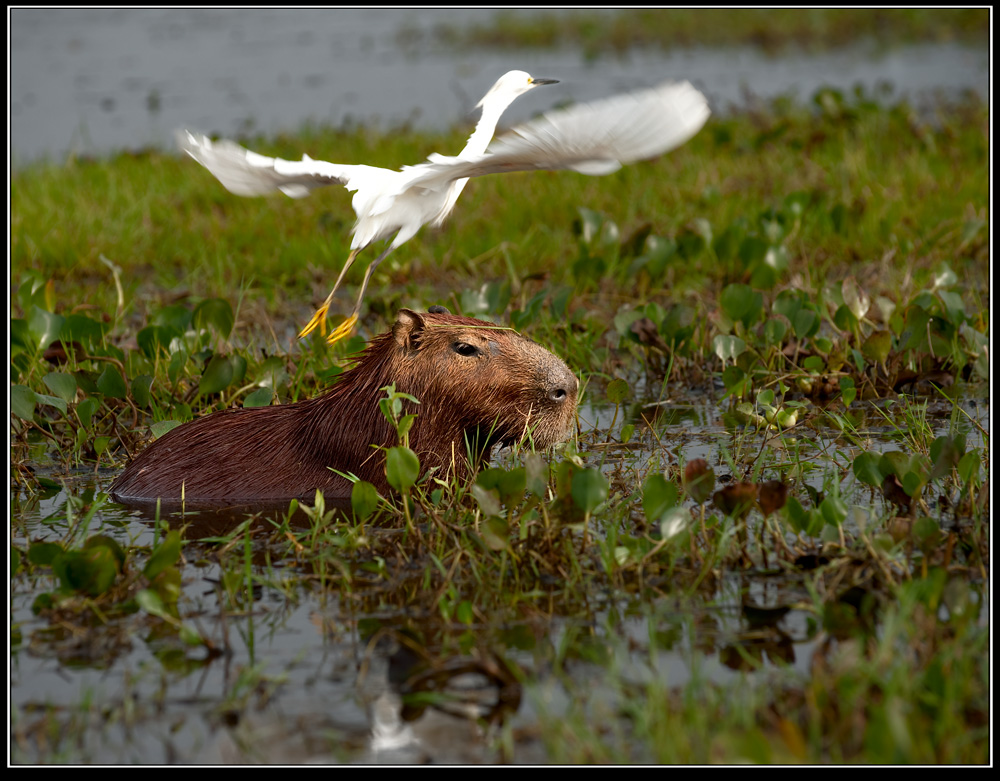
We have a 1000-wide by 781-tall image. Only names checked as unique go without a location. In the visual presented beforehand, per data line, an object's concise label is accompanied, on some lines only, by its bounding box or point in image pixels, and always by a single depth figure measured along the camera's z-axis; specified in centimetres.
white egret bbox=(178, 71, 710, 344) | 644
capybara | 783
